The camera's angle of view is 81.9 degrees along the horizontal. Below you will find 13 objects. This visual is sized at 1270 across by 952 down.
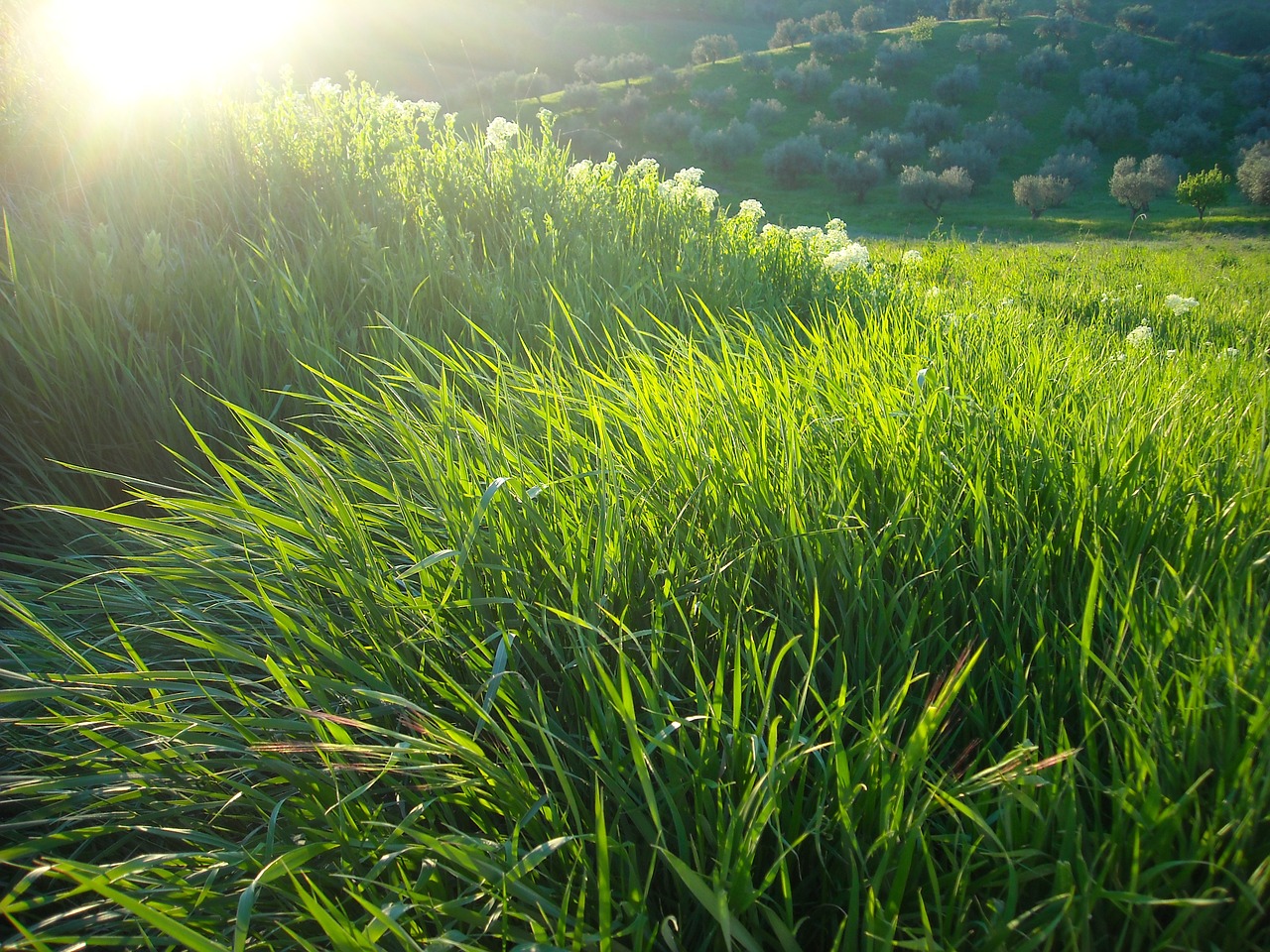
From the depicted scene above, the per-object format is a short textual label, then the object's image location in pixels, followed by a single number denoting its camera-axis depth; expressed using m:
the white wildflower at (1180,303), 4.71
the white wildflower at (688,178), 4.65
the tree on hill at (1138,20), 83.25
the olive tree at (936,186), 44.22
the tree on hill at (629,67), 60.72
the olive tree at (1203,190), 34.56
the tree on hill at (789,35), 75.81
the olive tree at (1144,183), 38.66
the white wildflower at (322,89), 4.03
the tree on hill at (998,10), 75.12
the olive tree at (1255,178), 36.88
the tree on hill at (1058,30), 71.19
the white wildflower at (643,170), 4.69
